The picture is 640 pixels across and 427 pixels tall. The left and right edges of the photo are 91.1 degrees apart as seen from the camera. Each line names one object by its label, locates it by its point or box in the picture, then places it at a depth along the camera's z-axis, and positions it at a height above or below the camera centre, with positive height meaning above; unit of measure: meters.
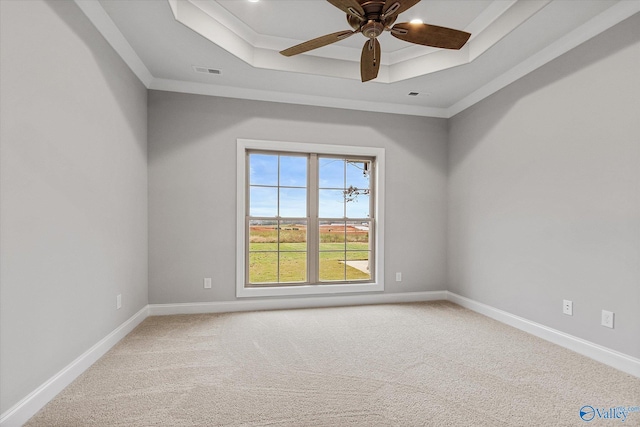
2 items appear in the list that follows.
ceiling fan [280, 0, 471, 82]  1.81 +1.17
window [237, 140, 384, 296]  3.94 -0.09
